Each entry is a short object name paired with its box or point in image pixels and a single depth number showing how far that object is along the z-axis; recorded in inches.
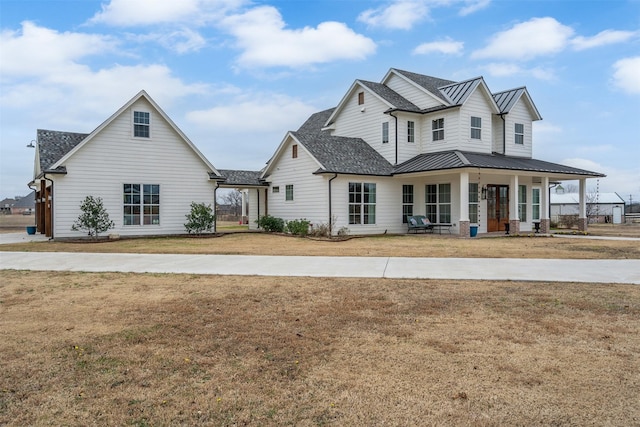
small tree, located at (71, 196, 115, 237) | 773.9
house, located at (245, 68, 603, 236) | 868.0
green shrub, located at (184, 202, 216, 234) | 866.1
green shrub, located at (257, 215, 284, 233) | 967.0
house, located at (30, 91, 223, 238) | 783.1
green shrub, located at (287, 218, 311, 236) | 876.6
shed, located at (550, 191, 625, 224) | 1923.0
